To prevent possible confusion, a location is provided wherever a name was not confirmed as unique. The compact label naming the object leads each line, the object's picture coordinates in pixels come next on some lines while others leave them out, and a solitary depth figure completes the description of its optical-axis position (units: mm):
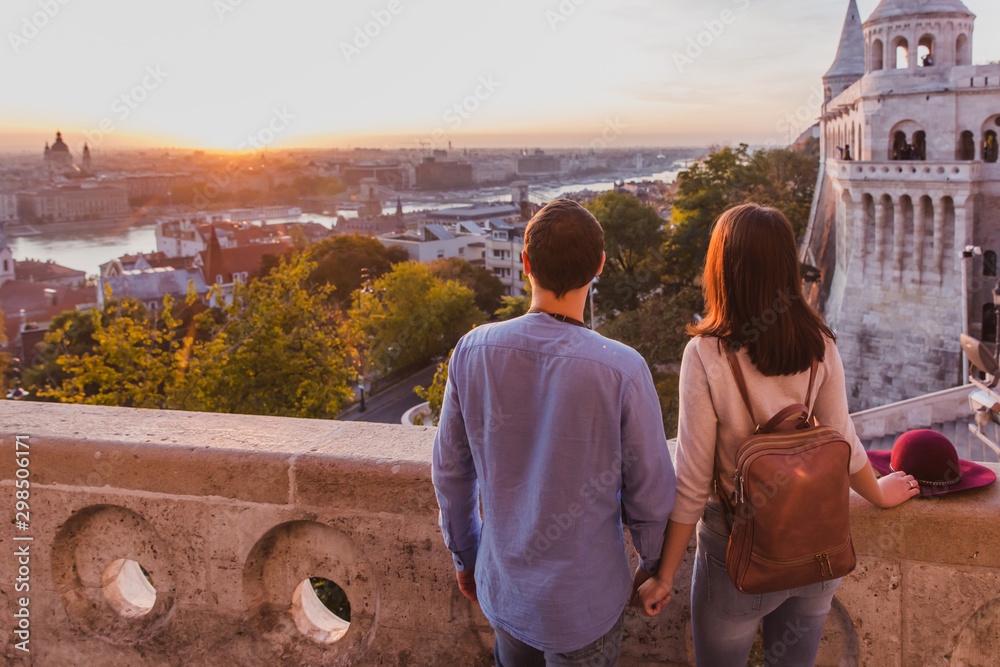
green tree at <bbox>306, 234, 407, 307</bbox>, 40906
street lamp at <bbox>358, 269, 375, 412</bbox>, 27188
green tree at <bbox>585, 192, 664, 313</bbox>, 31188
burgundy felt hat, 1804
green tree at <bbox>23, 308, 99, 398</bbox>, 26969
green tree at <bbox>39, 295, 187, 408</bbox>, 11680
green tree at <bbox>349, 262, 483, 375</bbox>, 31156
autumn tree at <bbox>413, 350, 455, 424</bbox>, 17377
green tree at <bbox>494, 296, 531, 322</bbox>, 27172
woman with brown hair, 1541
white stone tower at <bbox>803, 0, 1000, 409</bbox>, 20141
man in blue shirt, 1448
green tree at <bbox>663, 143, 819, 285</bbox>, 29438
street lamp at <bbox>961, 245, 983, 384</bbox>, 19188
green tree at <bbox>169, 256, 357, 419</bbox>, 12844
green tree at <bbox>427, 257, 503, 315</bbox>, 40656
